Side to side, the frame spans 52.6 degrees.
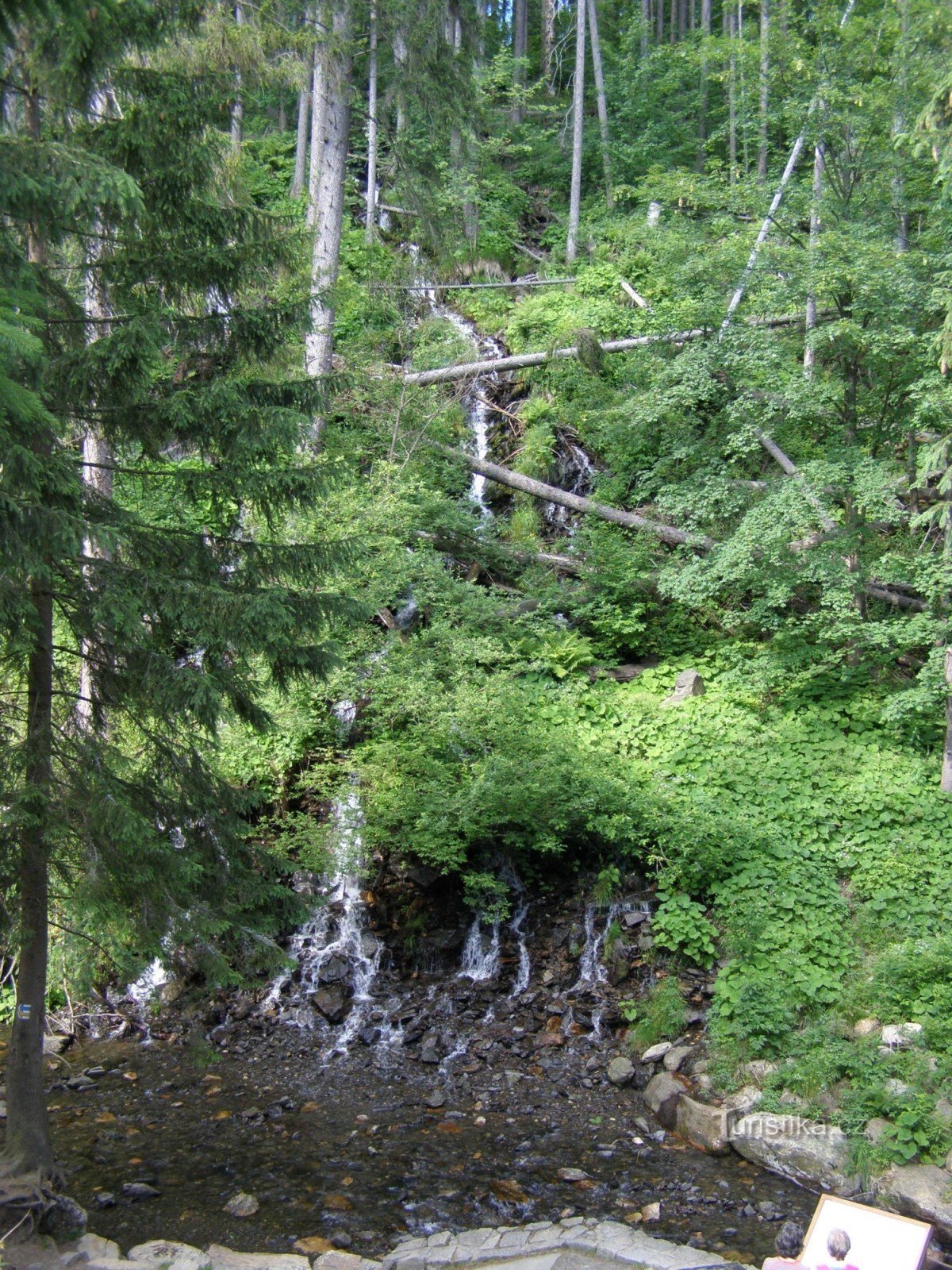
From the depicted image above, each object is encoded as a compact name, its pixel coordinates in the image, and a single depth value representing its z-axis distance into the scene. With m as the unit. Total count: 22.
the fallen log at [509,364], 16.14
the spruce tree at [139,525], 6.22
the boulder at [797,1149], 7.76
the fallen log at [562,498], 14.56
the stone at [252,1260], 6.33
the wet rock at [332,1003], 10.45
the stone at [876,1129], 7.76
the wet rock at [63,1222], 6.50
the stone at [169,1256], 6.25
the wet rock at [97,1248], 6.31
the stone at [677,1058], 9.20
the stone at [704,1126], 8.28
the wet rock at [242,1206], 7.22
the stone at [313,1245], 6.77
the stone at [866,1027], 8.63
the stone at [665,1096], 8.74
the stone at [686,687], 12.38
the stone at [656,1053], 9.38
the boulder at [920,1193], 7.13
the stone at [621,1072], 9.30
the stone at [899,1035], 8.32
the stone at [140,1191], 7.40
